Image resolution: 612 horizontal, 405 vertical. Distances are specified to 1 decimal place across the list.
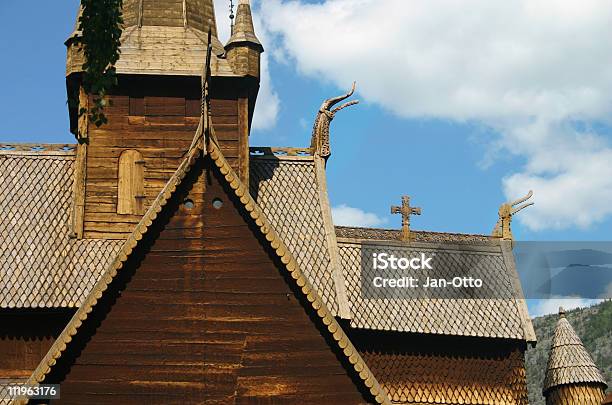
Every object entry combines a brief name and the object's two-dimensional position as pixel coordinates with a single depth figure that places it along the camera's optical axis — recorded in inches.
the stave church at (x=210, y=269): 756.0
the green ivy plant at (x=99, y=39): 661.3
